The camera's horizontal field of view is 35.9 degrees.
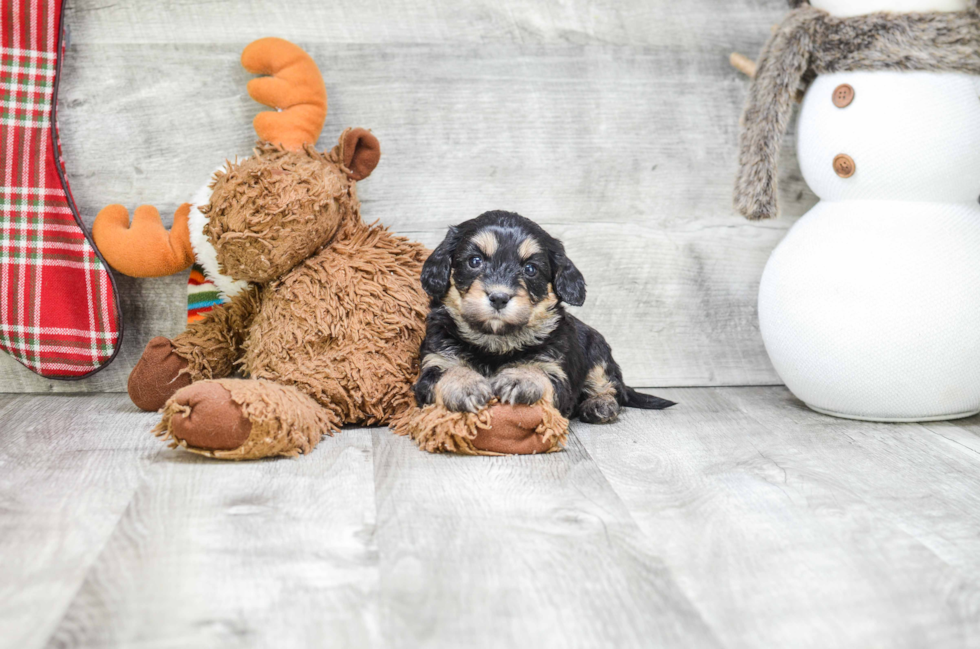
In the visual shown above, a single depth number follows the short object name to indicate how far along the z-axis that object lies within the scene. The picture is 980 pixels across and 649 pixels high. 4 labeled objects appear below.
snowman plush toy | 1.24
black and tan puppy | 1.16
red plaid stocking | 1.29
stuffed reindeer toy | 1.16
